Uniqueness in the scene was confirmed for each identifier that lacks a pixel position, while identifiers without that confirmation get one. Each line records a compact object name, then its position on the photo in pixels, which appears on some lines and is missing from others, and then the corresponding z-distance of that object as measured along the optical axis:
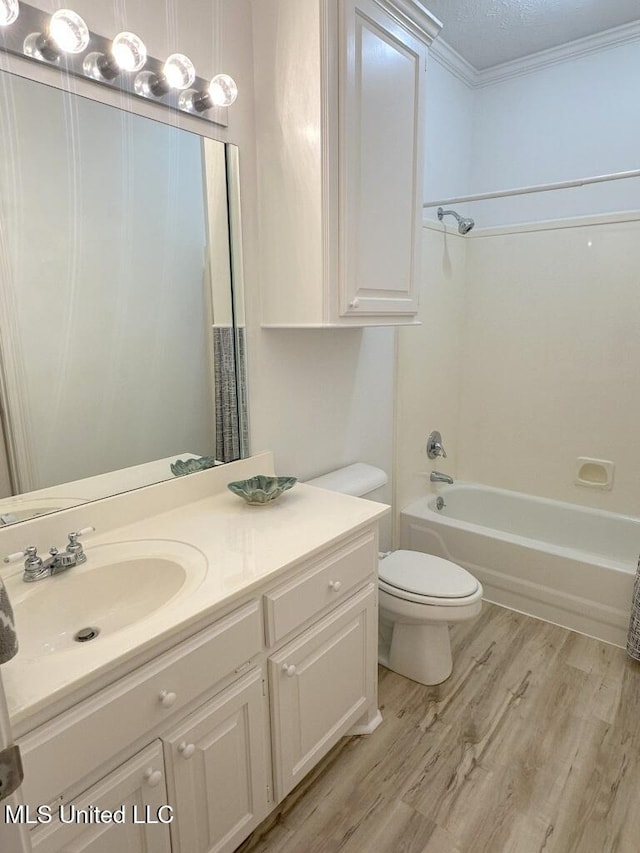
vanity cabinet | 0.89
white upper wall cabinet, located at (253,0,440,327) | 1.48
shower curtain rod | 2.11
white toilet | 1.89
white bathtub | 2.25
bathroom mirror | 1.21
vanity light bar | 1.15
